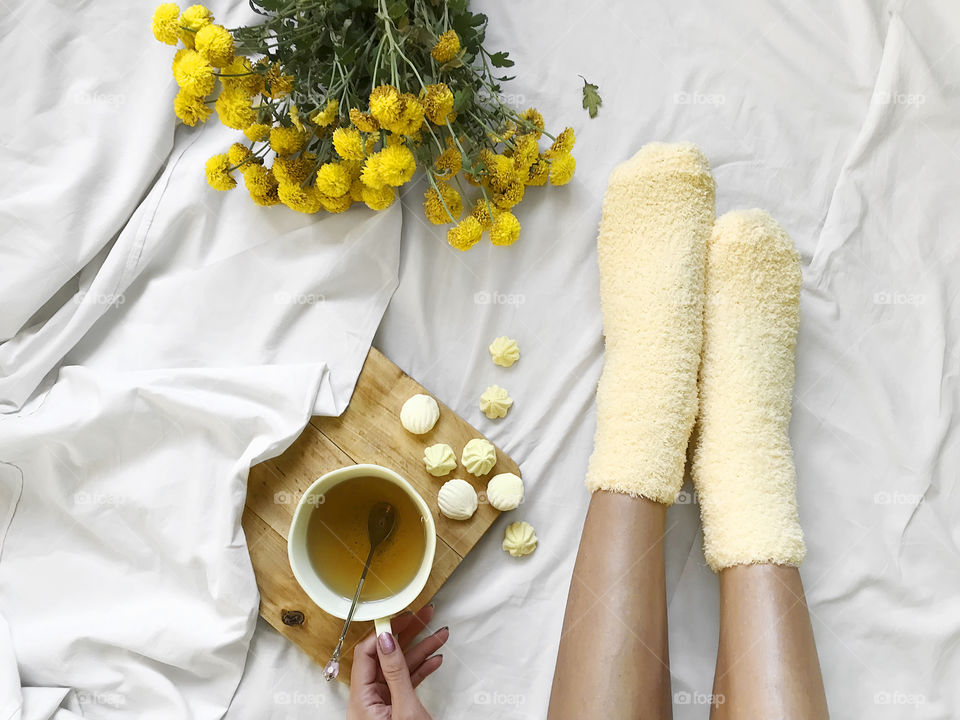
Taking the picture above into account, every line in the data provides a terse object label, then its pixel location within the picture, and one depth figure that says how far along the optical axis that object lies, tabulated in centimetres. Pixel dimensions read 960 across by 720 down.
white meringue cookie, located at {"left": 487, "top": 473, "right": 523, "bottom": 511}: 79
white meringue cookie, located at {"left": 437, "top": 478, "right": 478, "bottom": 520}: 78
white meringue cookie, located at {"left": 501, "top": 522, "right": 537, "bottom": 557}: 81
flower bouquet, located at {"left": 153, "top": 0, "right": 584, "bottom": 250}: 66
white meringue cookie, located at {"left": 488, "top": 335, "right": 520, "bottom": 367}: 83
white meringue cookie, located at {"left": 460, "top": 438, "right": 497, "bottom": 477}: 80
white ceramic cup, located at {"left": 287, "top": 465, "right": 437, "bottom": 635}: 70
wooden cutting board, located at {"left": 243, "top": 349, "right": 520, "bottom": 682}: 79
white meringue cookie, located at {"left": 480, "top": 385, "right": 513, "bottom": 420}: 83
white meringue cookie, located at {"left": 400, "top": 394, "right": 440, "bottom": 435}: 79
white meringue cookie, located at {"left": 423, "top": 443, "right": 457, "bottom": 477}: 79
